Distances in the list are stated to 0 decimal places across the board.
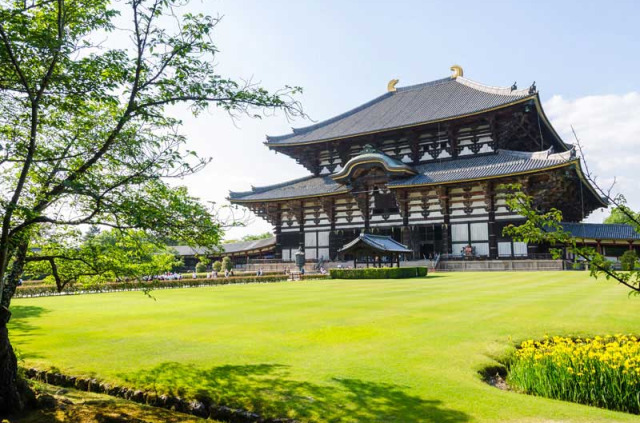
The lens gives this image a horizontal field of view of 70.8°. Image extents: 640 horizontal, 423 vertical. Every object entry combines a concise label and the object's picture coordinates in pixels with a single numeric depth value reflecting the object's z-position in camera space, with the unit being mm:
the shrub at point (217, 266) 56144
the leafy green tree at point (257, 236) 114675
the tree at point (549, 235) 5168
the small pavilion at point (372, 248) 32531
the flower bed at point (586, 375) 6609
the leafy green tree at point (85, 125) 6414
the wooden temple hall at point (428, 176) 36406
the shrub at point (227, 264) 49097
